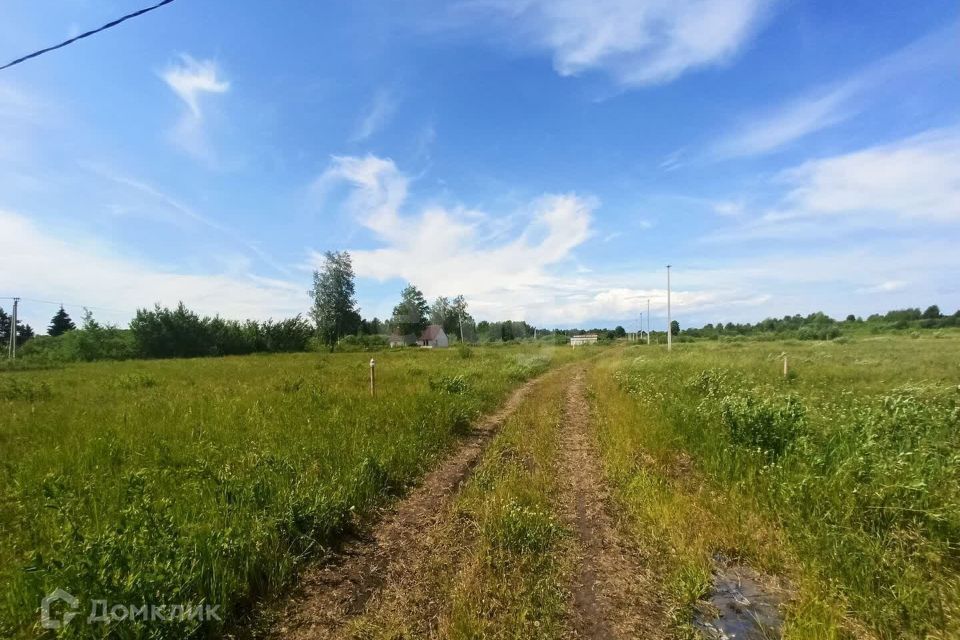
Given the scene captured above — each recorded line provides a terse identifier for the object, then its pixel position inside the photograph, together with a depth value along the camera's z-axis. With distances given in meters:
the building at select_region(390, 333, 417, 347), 83.62
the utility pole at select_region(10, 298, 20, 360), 37.03
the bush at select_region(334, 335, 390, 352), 58.76
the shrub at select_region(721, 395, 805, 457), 6.12
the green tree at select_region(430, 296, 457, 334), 95.69
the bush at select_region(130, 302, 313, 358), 45.41
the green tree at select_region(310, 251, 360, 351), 61.94
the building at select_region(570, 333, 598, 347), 85.70
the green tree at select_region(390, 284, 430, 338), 89.19
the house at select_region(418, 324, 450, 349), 83.19
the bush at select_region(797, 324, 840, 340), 67.19
